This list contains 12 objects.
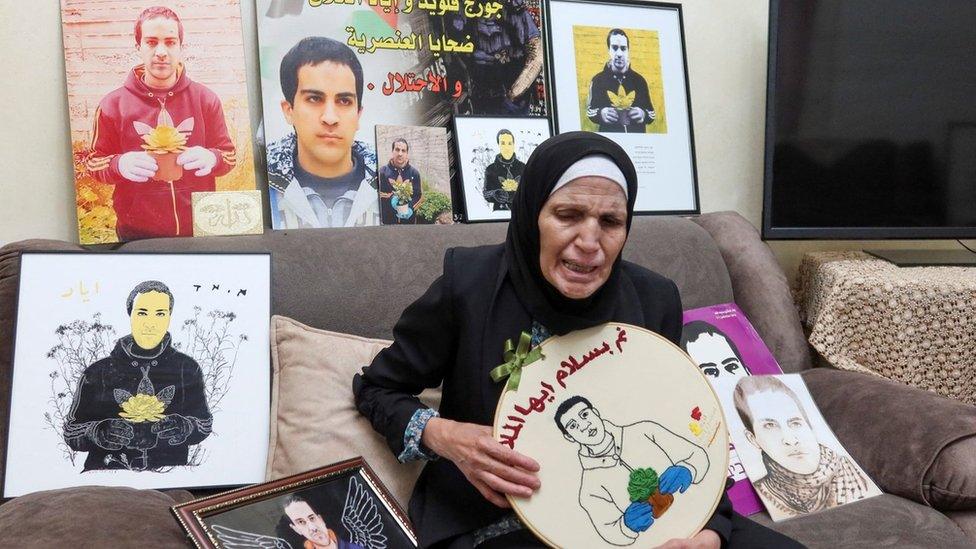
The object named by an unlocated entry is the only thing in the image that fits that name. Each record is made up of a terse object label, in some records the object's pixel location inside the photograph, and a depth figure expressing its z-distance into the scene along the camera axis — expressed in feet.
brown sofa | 4.04
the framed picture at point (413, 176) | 6.71
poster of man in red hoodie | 5.92
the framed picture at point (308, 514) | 4.07
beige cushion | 4.96
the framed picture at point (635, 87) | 7.46
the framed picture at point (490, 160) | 6.93
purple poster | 6.11
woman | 4.19
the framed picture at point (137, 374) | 4.95
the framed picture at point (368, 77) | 6.46
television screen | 7.59
